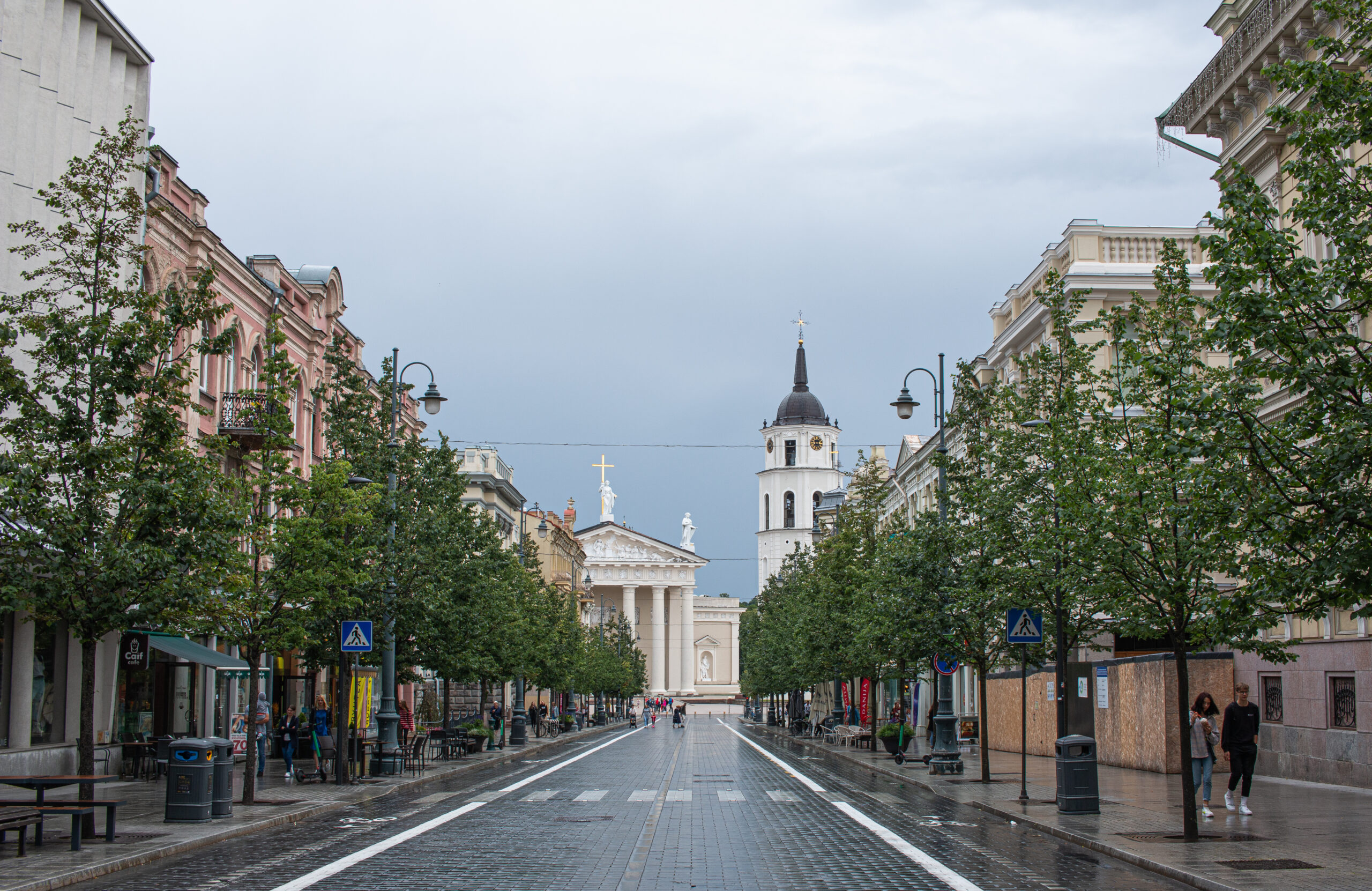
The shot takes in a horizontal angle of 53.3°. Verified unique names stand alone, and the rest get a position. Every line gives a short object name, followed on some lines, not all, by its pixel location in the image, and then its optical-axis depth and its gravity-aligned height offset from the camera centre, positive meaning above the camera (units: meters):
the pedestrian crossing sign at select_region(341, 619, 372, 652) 24.59 -0.55
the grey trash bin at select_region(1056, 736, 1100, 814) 18.62 -2.29
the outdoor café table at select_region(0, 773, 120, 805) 15.03 -1.95
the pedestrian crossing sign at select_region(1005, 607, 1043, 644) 20.97 -0.29
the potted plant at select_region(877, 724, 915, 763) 33.50 -3.47
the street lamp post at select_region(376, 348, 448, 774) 28.67 -1.81
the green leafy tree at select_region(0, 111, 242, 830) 16.09 +1.74
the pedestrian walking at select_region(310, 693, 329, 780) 28.56 -2.46
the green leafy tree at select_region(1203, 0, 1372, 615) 10.95 +2.36
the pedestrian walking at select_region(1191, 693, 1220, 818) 18.22 -1.73
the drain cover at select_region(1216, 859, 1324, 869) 13.07 -2.45
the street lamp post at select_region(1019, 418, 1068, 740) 20.19 -0.52
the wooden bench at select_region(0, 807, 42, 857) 13.78 -2.20
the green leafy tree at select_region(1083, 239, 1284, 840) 12.33 +1.21
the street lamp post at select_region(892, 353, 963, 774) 28.53 -2.45
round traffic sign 27.78 -1.12
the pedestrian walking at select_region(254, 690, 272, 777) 30.56 -2.67
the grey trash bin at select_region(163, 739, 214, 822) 17.77 -2.31
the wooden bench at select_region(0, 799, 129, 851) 14.44 -2.19
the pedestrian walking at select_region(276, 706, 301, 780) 26.78 -2.60
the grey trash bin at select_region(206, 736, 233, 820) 18.28 -2.35
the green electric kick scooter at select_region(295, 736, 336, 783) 26.47 -3.19
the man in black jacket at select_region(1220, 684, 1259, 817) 18.31 -1.72
